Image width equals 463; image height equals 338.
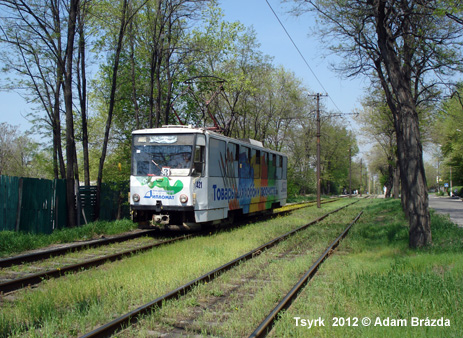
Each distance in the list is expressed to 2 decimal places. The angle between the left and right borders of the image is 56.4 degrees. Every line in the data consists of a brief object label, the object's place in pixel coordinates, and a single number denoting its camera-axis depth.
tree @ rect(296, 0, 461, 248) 10.88
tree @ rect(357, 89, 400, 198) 26.89
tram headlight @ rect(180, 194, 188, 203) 13.21
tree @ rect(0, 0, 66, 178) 16.03
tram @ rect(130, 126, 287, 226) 13.39
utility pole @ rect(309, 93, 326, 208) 32.81
